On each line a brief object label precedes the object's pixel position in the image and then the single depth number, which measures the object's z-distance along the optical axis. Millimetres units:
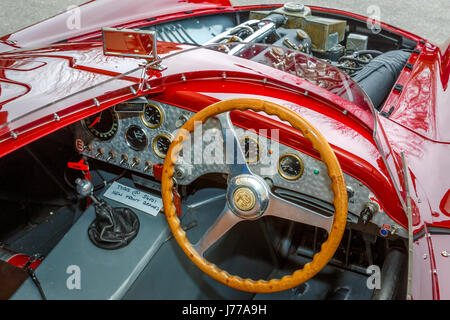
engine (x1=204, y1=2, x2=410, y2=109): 2271
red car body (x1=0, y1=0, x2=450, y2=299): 1340
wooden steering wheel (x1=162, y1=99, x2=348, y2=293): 1243
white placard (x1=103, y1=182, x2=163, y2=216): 1967
